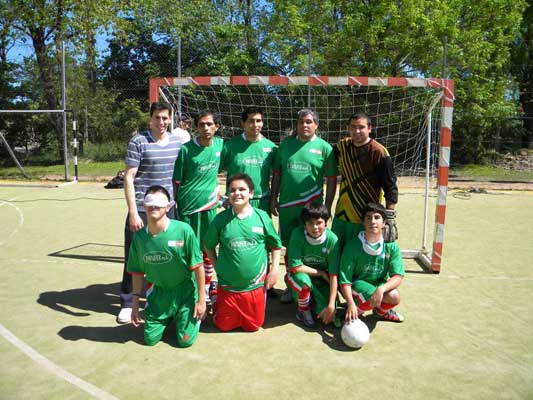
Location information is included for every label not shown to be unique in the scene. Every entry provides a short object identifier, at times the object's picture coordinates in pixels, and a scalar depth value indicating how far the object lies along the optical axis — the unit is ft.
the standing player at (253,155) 14.10
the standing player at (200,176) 13.75
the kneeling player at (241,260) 12.60
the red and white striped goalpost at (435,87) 17.98
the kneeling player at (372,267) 12.67
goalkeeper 13.57
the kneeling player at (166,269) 11.76
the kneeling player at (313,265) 12.94
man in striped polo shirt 13.24
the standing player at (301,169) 14.30
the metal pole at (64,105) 42.42
